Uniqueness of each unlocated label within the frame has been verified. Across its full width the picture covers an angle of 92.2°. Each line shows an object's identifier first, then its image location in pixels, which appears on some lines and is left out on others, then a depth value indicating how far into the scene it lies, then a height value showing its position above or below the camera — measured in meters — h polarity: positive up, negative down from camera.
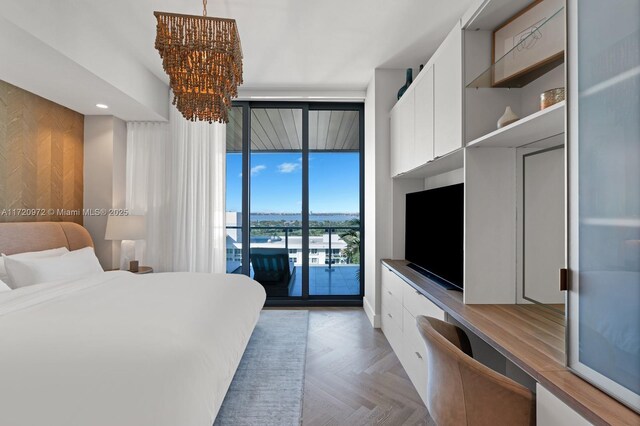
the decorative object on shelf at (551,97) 1.24 +0.49
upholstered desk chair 1.06 -0.64
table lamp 3.37 -0.16
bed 1.09 -0.61
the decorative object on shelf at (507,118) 1.52 +0.48
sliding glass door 4.12 +0.24
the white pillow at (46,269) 2.37 -0.44
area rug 1.93 -1.25
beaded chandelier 1.88 +1.01
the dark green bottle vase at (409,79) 3.08 +1.36
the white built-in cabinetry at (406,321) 2.02 -0.88
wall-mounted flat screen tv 2.02 -0.14
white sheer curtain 3.87 +0.34
